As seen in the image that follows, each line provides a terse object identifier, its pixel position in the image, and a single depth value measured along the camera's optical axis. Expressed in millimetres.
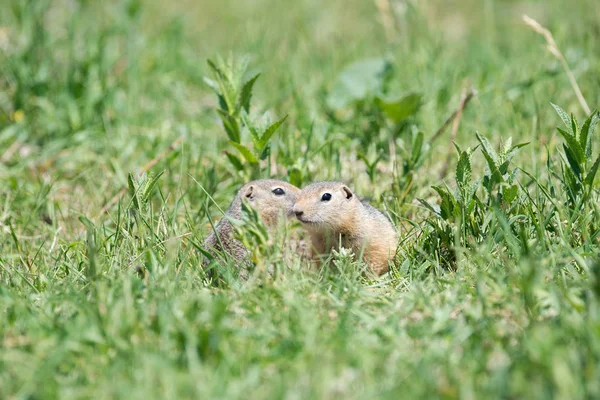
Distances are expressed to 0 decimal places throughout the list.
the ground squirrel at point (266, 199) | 8719
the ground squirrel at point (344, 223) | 8344
